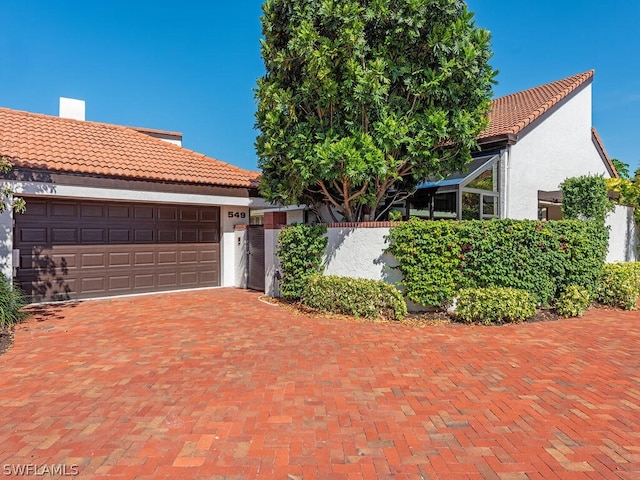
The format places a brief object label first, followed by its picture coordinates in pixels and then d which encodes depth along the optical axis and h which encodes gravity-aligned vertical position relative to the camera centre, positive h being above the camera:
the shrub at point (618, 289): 10.26 -1.47
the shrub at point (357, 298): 8.88 -1.53
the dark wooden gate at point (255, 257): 12.97 -0.75
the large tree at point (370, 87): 8.53 +3.73
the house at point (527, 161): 12.72 +3.09
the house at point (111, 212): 10.52 +0.84
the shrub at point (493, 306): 8.44 -1.62
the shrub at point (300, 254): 10.52 -0.50
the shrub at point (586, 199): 11.08 +1.22
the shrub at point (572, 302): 9.20 -1.66
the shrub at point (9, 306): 7.98 -1.62
